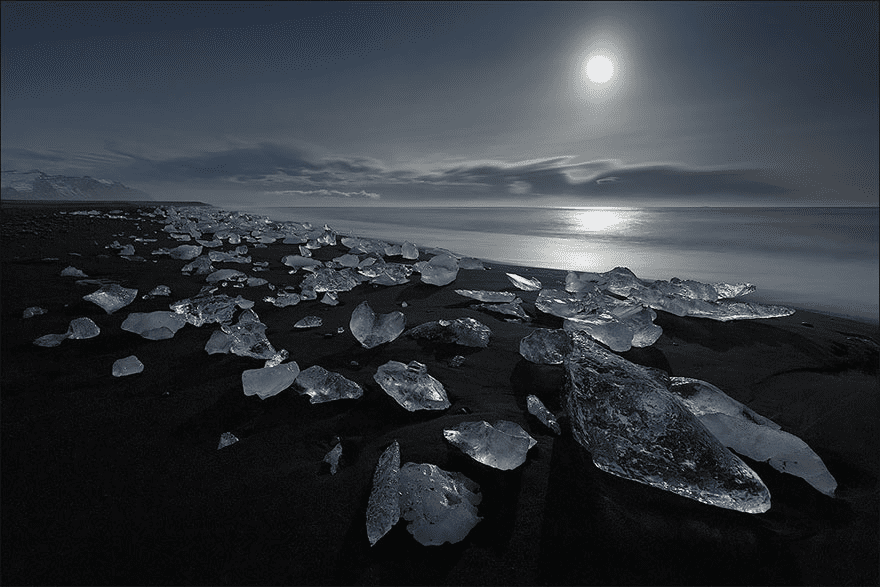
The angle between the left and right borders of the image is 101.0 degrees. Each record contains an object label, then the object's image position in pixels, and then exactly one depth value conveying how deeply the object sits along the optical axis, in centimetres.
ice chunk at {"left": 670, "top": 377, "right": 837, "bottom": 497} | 116
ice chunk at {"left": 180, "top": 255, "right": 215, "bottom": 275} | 374
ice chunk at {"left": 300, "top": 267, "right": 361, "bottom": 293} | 325
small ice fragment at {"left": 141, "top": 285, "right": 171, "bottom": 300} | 291
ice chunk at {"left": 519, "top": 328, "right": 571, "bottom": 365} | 191
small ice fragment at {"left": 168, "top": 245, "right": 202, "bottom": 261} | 460
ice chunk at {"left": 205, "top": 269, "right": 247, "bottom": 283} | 345
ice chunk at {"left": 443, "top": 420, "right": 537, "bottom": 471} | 118
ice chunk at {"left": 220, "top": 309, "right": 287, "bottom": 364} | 191
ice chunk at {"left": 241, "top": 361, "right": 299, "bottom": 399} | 153
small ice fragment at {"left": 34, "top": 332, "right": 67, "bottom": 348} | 194
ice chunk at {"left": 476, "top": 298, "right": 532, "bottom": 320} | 272
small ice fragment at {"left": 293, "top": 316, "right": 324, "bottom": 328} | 236
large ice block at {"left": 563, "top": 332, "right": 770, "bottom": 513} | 107
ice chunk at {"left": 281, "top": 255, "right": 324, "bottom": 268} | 443
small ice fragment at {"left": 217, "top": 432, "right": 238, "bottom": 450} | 127
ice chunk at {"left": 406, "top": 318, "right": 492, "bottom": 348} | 211
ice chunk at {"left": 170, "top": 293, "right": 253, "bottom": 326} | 235
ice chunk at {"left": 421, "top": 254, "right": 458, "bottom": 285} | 355
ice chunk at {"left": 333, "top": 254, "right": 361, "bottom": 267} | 468
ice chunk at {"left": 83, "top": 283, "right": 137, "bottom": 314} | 248
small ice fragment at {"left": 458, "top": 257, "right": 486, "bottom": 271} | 495
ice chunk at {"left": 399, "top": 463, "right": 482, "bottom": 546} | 94
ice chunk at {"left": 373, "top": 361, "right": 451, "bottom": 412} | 150
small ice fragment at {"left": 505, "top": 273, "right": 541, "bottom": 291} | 373
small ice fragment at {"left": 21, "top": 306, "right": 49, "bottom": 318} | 233
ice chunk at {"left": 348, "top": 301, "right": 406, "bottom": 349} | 208
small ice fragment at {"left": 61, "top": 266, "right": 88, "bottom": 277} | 339
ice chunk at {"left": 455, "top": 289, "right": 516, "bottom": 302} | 303
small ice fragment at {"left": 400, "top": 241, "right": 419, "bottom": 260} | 541
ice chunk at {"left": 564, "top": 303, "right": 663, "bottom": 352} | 213
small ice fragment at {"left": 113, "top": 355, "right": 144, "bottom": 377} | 169
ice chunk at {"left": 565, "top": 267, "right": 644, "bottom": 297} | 335
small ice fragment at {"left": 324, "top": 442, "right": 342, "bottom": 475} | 117
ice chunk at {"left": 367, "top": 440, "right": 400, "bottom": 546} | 92
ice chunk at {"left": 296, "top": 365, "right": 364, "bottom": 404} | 154
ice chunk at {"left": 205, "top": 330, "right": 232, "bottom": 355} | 193
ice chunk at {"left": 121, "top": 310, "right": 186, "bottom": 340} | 209
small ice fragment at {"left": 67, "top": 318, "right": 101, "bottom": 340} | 204
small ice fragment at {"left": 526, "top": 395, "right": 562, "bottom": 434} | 139
